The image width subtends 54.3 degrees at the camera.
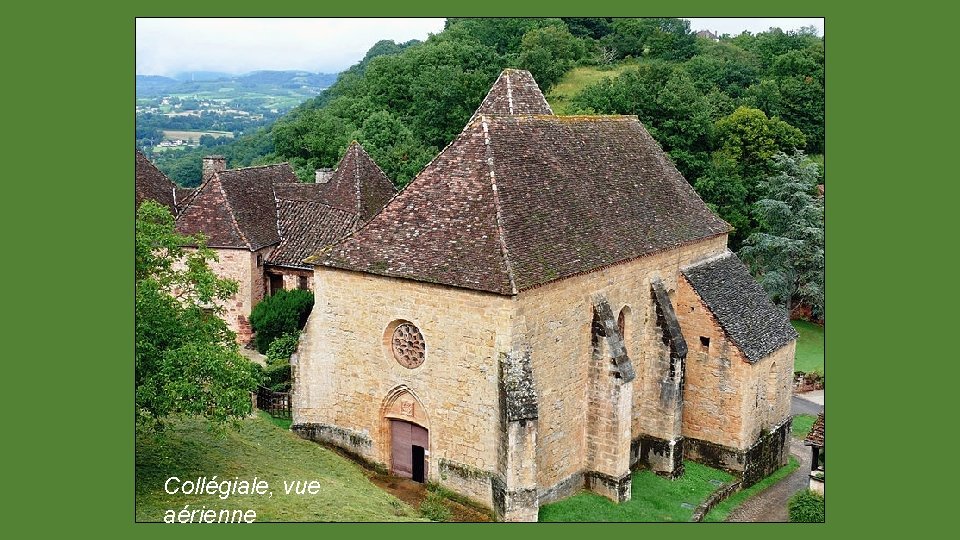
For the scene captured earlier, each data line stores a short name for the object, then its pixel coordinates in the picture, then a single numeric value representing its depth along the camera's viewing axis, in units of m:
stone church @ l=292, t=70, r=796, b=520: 24.69
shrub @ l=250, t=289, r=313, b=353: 37.16
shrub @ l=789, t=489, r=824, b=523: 26.73
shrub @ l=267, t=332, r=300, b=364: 35.31
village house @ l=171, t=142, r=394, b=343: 39.34
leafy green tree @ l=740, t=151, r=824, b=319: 48.31
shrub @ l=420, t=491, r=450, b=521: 24.84
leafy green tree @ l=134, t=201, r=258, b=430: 22.02
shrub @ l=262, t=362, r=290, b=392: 33.00
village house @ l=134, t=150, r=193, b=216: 44.28
